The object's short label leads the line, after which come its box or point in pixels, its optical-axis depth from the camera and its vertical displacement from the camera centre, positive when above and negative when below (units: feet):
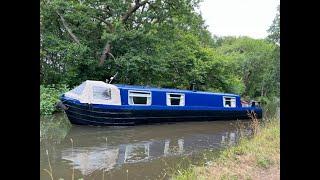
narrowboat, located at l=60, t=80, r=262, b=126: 23.99 -1.54
